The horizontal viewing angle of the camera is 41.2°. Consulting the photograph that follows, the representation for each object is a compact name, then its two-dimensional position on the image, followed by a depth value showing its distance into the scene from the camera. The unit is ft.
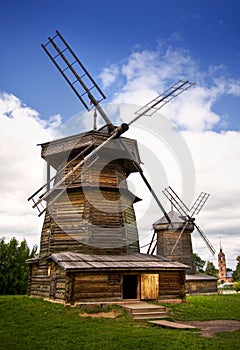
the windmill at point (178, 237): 107.86
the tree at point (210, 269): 235.56
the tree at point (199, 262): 218.18
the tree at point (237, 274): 189.60
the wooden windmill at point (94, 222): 53.44
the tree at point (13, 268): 99.55
